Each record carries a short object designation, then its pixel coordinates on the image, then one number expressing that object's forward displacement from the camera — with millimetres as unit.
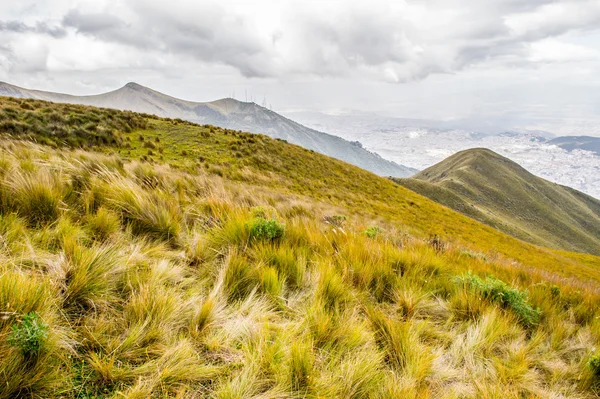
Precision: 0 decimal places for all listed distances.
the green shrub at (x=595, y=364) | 2436
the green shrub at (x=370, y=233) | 5387
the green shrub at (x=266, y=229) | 3570
